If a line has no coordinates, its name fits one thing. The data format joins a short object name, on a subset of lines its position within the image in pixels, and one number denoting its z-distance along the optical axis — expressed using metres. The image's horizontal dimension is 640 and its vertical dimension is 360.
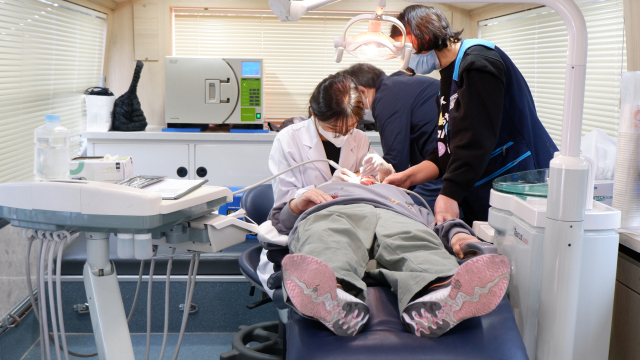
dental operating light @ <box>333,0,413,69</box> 1.68
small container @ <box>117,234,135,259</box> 1.29
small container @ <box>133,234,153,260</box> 1.28
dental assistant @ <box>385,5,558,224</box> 1.57
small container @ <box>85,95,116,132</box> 3.34
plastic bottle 1.78
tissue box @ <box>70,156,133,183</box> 1.69
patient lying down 1.00
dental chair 1.00
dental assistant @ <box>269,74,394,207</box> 1.98
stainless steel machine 3.36
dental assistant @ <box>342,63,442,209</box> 2.35
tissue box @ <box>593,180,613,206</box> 1.57
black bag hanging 3.38
